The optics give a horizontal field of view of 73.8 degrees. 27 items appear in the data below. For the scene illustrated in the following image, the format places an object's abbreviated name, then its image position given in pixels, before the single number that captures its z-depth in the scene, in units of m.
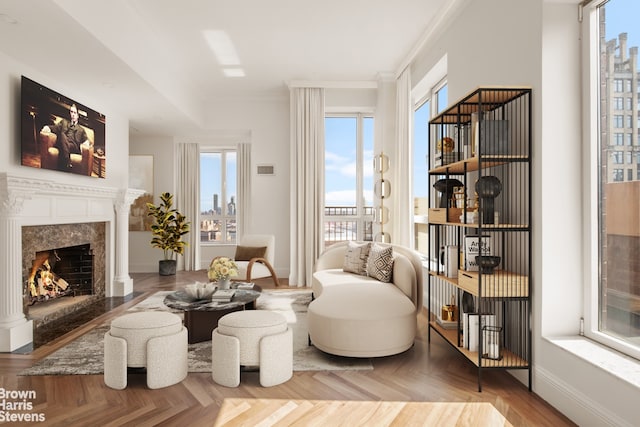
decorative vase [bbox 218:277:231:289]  4.00
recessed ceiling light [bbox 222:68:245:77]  5.80
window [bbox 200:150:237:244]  7.88
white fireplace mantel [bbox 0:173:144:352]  3.40
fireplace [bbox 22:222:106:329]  4.04
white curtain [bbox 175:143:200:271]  7.62
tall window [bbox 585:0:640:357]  2.14
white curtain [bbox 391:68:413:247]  5.35
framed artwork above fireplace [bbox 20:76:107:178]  3.72
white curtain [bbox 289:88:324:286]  6.41
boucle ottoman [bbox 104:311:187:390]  2.65
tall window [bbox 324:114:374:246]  6.98
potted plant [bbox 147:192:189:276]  7.11
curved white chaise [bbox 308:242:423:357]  3.05
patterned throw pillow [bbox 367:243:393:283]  4.03
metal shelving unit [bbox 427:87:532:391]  2.64
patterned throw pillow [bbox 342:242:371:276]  4.42
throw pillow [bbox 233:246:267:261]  6.02
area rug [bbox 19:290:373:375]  2.97
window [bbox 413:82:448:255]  5.12
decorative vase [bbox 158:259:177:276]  7.11
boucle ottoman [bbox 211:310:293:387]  2.69
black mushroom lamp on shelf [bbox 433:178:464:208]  3.33
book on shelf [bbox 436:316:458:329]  3.44
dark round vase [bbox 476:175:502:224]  2.72
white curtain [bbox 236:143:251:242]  7.75
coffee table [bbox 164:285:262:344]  3.51
